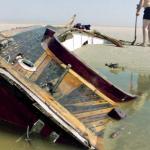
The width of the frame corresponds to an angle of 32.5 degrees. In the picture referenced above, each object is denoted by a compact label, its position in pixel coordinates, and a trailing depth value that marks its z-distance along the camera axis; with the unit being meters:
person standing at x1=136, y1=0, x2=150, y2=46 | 6.40
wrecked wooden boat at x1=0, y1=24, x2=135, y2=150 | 2.66
